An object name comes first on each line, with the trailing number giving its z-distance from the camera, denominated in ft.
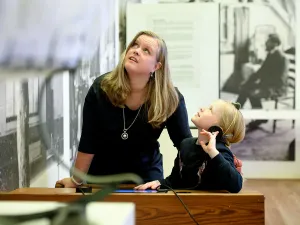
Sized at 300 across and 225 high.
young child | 11.27
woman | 12.36
